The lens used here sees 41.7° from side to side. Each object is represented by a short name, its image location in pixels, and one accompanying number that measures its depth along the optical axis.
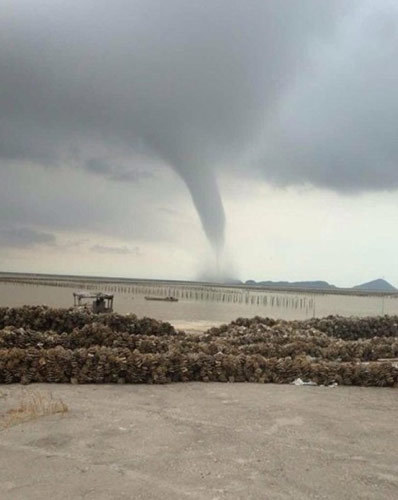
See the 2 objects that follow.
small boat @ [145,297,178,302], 71.81
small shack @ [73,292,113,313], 27.88
